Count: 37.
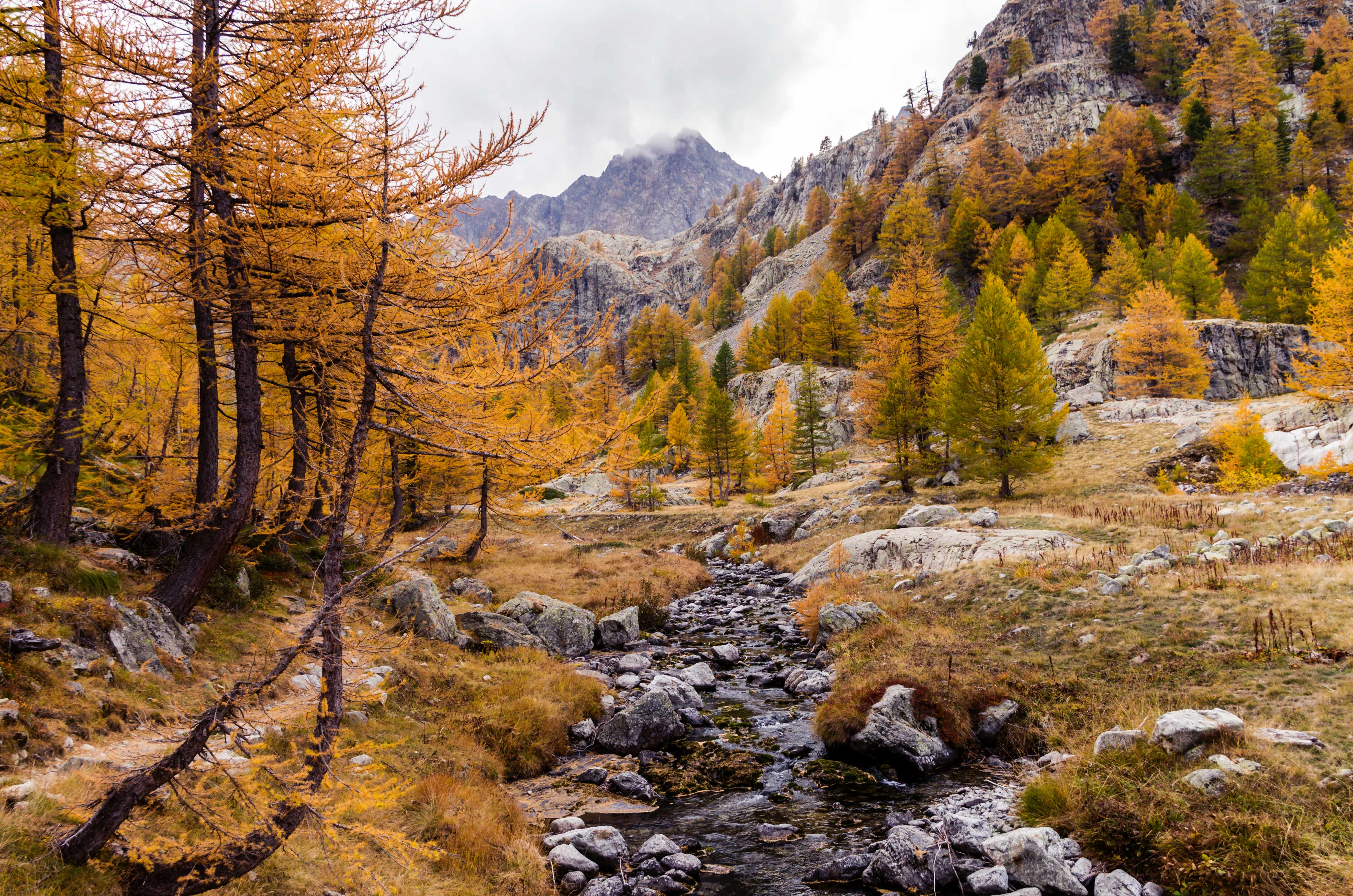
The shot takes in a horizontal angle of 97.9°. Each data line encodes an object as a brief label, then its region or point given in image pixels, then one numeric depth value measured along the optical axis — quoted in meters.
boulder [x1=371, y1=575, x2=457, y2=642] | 12.87
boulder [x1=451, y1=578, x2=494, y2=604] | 17.98
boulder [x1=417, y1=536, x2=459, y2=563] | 23.53
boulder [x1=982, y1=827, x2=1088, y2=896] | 5.88
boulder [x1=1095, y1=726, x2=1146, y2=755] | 7.27
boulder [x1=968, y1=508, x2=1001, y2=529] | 20.53
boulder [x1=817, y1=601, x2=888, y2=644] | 14.86
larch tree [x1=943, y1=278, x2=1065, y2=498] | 25.34
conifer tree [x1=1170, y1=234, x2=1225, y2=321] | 47.12
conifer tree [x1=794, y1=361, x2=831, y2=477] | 45.78
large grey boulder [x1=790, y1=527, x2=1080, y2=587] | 17.25
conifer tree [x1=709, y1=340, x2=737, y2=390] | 70.19
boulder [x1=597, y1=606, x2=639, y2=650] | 16.77
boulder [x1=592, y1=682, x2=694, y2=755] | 10.40
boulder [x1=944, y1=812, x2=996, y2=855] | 6.77
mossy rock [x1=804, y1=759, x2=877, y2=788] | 9.05
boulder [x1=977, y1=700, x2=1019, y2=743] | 9.59
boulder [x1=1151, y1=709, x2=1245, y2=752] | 6.77
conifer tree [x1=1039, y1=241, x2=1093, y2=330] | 52.84
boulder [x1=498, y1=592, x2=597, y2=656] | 15.59
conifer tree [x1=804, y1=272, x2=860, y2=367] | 63.56
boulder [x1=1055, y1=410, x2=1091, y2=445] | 34.44
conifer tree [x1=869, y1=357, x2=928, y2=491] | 32.00
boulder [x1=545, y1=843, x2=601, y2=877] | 6.66
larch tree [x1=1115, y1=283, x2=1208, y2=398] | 38.97
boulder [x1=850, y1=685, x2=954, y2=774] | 9.22
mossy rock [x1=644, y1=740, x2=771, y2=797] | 9.09
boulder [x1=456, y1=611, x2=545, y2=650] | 14.01
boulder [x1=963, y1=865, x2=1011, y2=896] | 6.05
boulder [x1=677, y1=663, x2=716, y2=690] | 13.32
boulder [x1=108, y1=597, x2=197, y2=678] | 7.79
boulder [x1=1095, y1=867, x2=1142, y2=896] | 5.58
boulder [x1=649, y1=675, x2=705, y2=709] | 11.93
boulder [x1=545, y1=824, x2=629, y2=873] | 6.90
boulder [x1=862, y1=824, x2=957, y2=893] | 6.38
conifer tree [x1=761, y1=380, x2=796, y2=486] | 50.66
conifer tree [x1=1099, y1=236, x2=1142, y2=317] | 50.88
